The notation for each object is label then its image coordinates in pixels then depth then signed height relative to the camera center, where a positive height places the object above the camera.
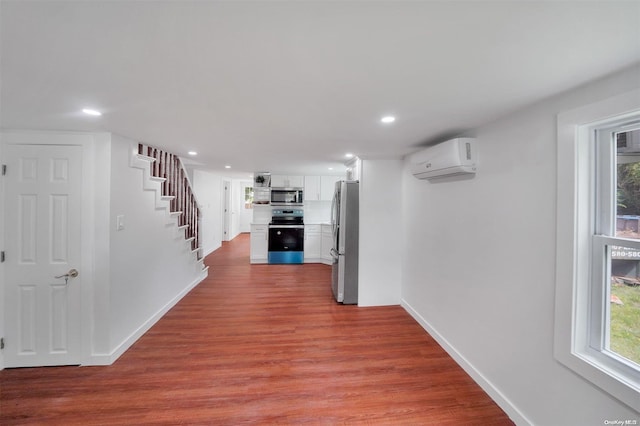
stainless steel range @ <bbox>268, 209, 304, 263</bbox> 5.62 -0.72
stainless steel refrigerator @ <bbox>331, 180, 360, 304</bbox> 3.50 -0.47
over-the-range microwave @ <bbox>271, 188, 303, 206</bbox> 5.87 +0.40
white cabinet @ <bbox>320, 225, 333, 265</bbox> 5.60 -0.75
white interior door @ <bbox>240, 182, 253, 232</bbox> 9.33 +0.20
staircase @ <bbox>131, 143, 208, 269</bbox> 2.71 +0.33
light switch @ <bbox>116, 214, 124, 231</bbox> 2.29 -0.11
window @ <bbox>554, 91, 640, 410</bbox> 1.19 -0.15
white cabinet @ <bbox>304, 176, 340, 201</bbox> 5.89 +0.64
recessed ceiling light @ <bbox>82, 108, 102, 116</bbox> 1.64 +0.70
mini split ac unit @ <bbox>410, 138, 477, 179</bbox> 2.03 +0.50
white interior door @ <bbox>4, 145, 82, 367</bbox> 2.06 -0.38
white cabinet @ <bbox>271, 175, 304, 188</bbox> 5.80 +0.76
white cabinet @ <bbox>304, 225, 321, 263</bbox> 5.75 -0.75
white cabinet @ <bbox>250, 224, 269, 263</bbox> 5.63 -0.73
